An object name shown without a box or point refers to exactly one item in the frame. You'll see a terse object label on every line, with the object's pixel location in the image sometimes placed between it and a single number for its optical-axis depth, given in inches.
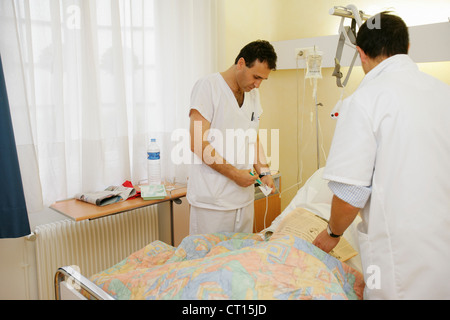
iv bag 124.7
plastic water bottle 108.1
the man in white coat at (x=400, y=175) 50.1
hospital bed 48.3
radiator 91.9
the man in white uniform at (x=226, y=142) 80.7
